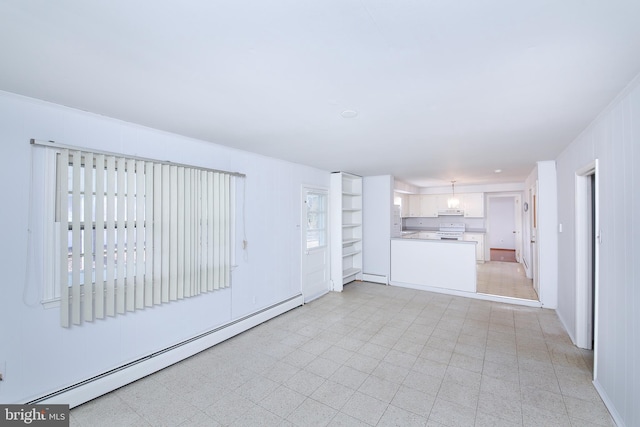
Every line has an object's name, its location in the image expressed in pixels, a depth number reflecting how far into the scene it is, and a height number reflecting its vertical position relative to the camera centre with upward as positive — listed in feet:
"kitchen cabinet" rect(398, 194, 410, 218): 26.69 +1.22
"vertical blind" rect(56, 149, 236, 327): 7.09 -0.53
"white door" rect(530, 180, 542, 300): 16.65 -1.54
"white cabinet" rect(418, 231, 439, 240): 23.65 -1.71
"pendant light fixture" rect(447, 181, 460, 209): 25.05 +1.34
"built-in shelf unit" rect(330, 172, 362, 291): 17.88 -0.88
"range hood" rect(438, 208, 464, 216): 26.53 +0.45
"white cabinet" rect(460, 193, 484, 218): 25.70 +1.20
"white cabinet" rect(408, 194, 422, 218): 29.01 +1.25
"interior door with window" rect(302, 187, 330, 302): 15.71 -1.74
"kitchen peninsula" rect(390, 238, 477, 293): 16.66 -3.19
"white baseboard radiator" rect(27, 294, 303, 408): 6.95 -4.69
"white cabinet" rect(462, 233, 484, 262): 26.16 -2.23
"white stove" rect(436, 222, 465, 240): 27.43 -1.23
